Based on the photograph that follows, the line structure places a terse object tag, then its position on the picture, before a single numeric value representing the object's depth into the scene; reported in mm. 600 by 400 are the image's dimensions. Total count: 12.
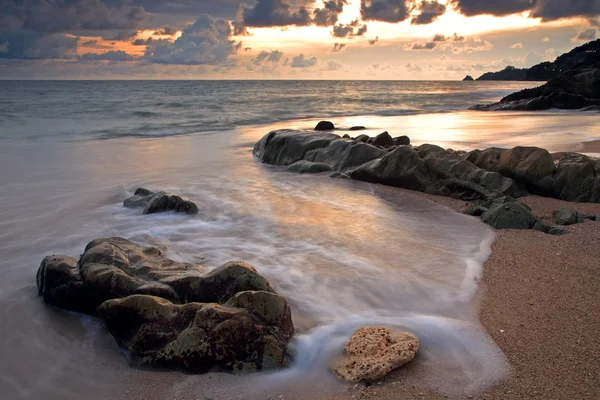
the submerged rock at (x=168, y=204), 6539
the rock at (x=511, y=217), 5582
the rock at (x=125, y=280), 3566
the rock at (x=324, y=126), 16859
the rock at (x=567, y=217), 5650
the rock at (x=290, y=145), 10211
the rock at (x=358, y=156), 9016
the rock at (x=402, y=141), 11133
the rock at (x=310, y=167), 9211
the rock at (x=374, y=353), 2814
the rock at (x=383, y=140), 10672
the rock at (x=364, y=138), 11204
